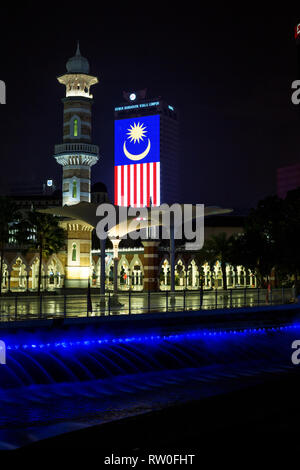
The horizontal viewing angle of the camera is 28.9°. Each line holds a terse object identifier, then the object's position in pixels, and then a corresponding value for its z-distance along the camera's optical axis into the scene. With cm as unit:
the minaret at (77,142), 5656
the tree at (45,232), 5072
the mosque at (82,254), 5538
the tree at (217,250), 6559
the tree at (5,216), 4981
